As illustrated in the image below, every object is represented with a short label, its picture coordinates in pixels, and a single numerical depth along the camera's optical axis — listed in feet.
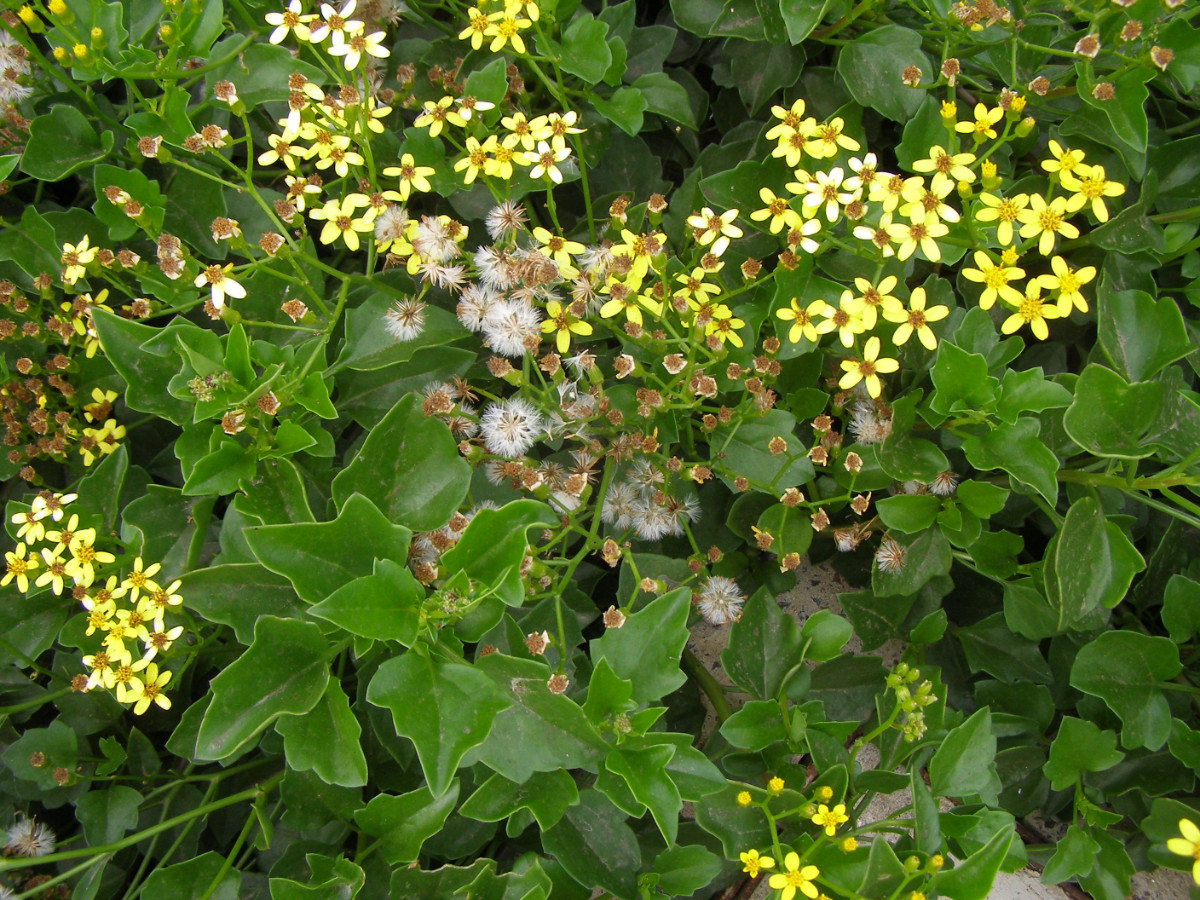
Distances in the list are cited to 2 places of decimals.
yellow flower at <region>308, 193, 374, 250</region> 1.39
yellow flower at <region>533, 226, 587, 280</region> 1.40
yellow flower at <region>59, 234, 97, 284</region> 1.43
